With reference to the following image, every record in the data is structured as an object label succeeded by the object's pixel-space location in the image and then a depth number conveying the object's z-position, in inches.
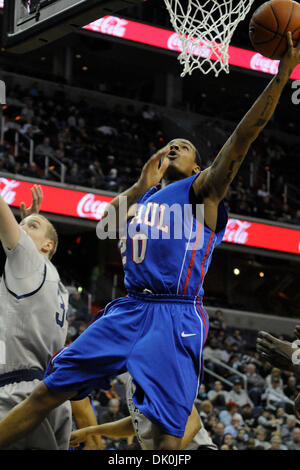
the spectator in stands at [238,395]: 540.7
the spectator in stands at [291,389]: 581.3
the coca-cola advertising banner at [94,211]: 577.3
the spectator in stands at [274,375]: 585.3
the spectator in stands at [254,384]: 552.4
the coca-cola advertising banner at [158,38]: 709.9
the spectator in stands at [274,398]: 548.4
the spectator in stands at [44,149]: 662.5
